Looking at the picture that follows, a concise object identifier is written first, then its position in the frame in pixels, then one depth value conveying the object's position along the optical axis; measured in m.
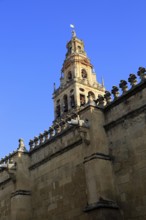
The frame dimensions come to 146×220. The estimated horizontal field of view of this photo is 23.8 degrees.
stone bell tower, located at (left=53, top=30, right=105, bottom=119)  46.25
